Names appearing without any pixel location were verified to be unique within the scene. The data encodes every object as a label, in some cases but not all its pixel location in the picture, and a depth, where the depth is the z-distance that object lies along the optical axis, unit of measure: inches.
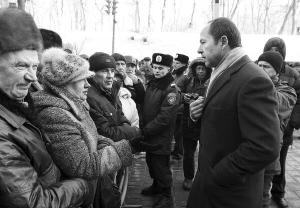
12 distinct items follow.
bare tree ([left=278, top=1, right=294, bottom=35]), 882.1
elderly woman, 74.9
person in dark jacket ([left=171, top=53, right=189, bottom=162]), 230.4
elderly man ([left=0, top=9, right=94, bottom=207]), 48.7
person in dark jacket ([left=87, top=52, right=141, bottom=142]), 117.6
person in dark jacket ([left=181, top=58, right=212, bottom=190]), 175.5
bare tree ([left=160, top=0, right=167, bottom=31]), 1139.3
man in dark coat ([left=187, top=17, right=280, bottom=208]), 68.1
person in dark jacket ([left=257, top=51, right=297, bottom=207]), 123.1
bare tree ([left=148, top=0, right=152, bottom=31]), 1130.0
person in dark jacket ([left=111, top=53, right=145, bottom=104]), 182.4
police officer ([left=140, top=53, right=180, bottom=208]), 150.5
